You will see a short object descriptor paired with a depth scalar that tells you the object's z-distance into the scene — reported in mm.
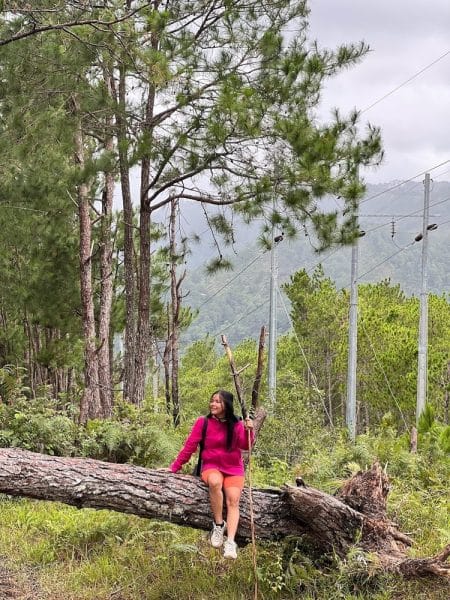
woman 4922
